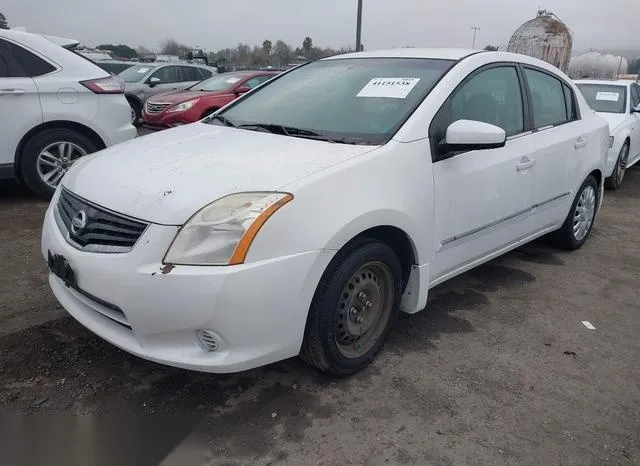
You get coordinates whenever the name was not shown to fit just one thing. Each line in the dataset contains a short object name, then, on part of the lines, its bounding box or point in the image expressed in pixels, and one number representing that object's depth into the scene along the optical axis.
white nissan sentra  2.21
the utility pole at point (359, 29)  14.16
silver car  12.34
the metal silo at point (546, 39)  18.17
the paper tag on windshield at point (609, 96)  8.10
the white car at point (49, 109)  5.25
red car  9.09
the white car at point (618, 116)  7.32
